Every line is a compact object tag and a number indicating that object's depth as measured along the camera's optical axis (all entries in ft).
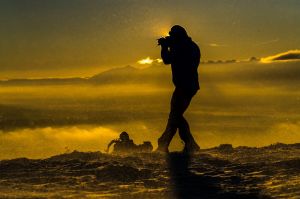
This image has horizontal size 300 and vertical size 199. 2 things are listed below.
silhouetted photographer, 62.44
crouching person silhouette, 70.04
